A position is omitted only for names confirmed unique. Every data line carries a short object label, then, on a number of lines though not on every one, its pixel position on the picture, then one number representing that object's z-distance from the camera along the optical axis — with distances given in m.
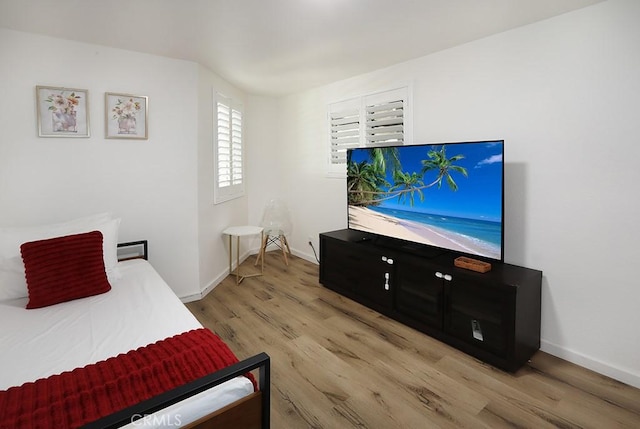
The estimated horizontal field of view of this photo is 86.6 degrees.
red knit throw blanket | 1.13
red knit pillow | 2.08
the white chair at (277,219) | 4.98
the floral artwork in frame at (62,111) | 2.67
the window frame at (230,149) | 3.78
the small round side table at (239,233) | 3.88
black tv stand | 2.25
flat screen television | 2.46
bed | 1.17
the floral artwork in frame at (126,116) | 2.93
